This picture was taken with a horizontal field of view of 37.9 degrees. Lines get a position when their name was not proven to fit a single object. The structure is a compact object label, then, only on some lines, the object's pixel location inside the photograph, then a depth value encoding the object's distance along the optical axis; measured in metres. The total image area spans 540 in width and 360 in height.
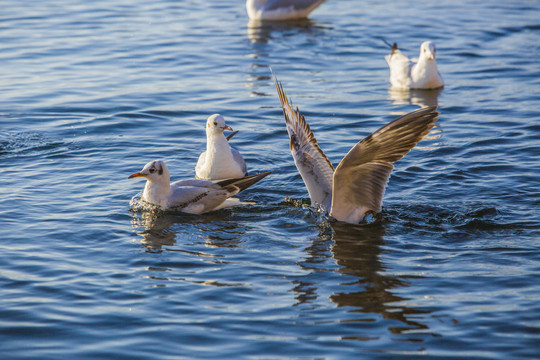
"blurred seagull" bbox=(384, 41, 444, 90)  14.55
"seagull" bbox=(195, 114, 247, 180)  10.24
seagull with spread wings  7.94
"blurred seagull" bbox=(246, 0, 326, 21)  20.44
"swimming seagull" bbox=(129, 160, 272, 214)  9.37
